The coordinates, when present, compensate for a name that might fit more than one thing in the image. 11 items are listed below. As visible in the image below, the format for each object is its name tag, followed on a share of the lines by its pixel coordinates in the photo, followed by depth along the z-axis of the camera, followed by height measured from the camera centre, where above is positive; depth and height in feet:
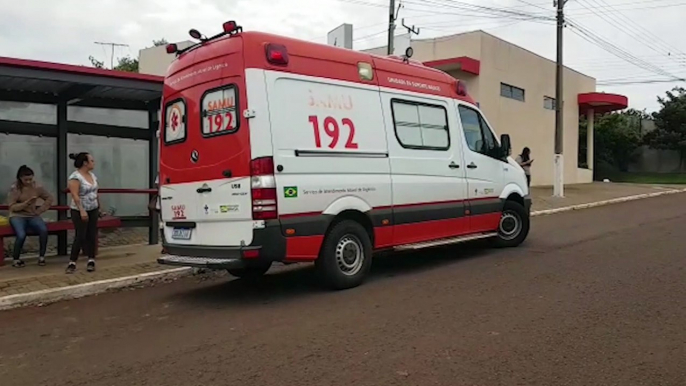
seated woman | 27.68 -1.18
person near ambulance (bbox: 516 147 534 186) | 51.21 +1.94
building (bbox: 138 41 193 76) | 100.36 +20.65
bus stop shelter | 29.04 +3.12
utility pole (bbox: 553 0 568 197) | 64.34 +5.57
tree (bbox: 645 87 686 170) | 118.93 +11.23
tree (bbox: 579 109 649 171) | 123.44 +8.55
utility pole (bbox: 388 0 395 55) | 63.13 +16.89
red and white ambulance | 20.22 +0.94
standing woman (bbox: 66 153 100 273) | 25.62 -1.02
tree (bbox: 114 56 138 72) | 137.77 +28.20
